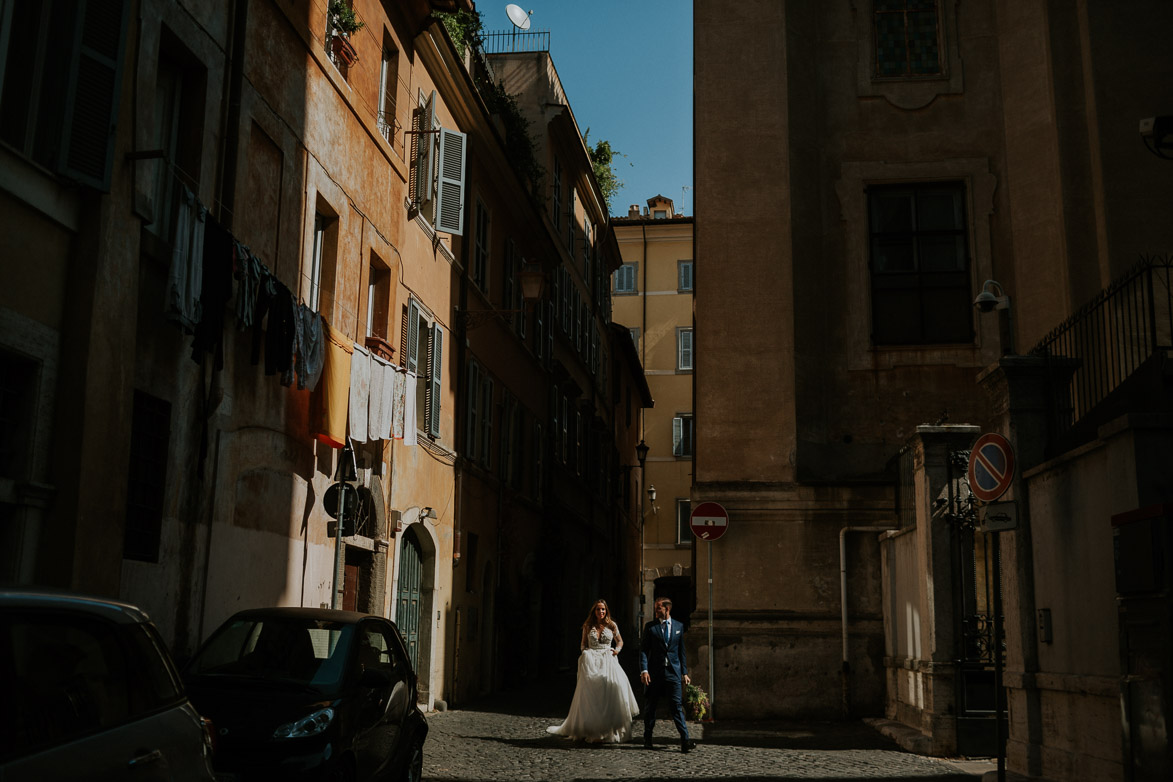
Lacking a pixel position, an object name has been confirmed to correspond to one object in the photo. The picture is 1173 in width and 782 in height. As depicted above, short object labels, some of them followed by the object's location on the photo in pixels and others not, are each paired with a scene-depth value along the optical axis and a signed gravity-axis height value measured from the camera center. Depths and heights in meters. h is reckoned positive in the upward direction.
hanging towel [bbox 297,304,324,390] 12.96 +2.86
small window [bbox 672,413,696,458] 50.81 +7.97
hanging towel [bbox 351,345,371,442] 14.64 +2.75
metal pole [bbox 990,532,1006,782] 9.55 -0.41
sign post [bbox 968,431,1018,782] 9.73 +1.21
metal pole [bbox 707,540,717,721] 15.99 -0.17
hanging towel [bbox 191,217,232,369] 10.84 +2.91
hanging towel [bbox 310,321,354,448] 13.93 +2.57
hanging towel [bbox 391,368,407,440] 16.02 +2.86
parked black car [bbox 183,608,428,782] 7.81 -0.47
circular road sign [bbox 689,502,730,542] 16.30 +1.46
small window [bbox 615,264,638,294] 52.69 +14.67
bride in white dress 14.17 -0.78
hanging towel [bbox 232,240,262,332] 11.48 +3.13
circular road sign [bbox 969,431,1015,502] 9.81 +1.36
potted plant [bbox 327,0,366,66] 15.43 +7.38
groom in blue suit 13.70 -0.34
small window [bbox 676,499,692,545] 49.84 +4.29
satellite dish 30.53 +14.78
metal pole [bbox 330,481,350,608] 13.58 +0.96
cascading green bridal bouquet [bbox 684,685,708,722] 16.08 -0.87
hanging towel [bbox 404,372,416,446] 16.44 +2.83
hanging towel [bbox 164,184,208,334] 10.34 +3.00
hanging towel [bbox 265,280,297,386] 12.32 +2.87
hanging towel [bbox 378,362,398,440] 15.49 +2.82
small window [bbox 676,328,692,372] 52.34 +11.69
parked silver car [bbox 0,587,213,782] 4.11 -0.27
